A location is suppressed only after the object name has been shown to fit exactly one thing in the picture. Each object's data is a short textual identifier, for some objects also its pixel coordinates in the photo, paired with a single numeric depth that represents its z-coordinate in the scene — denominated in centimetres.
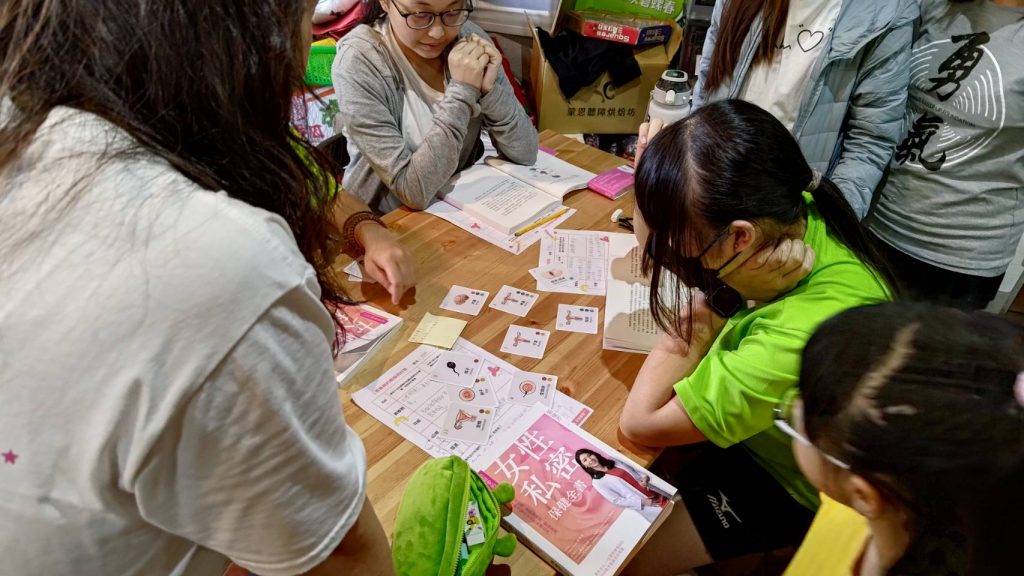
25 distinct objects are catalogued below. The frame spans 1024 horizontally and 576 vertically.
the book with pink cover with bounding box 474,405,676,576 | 85
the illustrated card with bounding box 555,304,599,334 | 124
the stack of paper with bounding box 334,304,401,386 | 111
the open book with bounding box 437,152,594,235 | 154
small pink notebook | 165
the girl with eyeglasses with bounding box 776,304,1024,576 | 48
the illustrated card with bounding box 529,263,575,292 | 134
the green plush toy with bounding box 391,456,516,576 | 76
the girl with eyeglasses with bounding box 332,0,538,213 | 153
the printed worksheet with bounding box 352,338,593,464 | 100
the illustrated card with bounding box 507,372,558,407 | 108
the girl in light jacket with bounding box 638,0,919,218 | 151
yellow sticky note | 118
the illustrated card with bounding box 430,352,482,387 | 111
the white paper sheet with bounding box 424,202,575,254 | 146
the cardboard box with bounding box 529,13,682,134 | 263
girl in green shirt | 96
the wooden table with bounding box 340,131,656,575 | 96
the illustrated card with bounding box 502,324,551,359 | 117
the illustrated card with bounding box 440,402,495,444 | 101
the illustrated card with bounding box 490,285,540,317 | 127
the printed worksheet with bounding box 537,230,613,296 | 134
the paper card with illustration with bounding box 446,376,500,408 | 107
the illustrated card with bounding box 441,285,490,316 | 127
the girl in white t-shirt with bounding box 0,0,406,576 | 38
